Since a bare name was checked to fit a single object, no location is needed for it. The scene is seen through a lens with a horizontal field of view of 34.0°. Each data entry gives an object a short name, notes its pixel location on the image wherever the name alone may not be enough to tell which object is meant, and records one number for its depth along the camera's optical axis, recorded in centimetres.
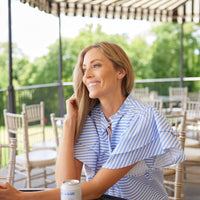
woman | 140
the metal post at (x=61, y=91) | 628
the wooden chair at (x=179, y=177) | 196
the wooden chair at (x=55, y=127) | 295
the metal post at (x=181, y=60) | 785
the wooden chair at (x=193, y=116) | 476
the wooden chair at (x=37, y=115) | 393
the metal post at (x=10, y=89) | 457
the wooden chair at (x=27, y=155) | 311
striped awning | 552
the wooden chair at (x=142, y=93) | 603
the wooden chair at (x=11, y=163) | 186
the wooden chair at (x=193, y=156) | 302
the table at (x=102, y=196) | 137
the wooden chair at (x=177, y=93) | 636
